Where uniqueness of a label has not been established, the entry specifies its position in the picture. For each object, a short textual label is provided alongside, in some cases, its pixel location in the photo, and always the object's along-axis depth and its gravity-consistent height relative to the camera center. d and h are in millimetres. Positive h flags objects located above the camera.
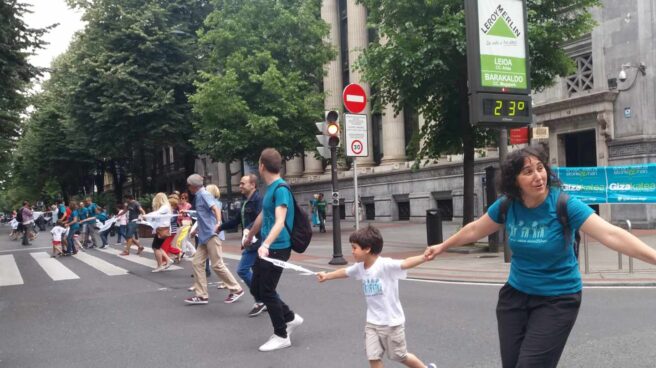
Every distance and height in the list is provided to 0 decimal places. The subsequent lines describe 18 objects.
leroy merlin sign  11844 +2366
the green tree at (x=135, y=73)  31344 +5592
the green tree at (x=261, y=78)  23594 +3770
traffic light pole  13133 -1107
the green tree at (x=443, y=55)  14078 +2633
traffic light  13203 +912
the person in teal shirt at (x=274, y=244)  5883 -696
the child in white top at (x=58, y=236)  18750 -1616
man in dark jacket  7602 -536
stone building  18281 +1409
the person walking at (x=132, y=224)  18047 -1317
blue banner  11742 -481
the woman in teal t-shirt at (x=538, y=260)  3135 -527
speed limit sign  13242 +790
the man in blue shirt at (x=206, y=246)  8500 -968
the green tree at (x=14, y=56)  16062 +3467
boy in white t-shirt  4238 -925
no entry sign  13448 +1610
